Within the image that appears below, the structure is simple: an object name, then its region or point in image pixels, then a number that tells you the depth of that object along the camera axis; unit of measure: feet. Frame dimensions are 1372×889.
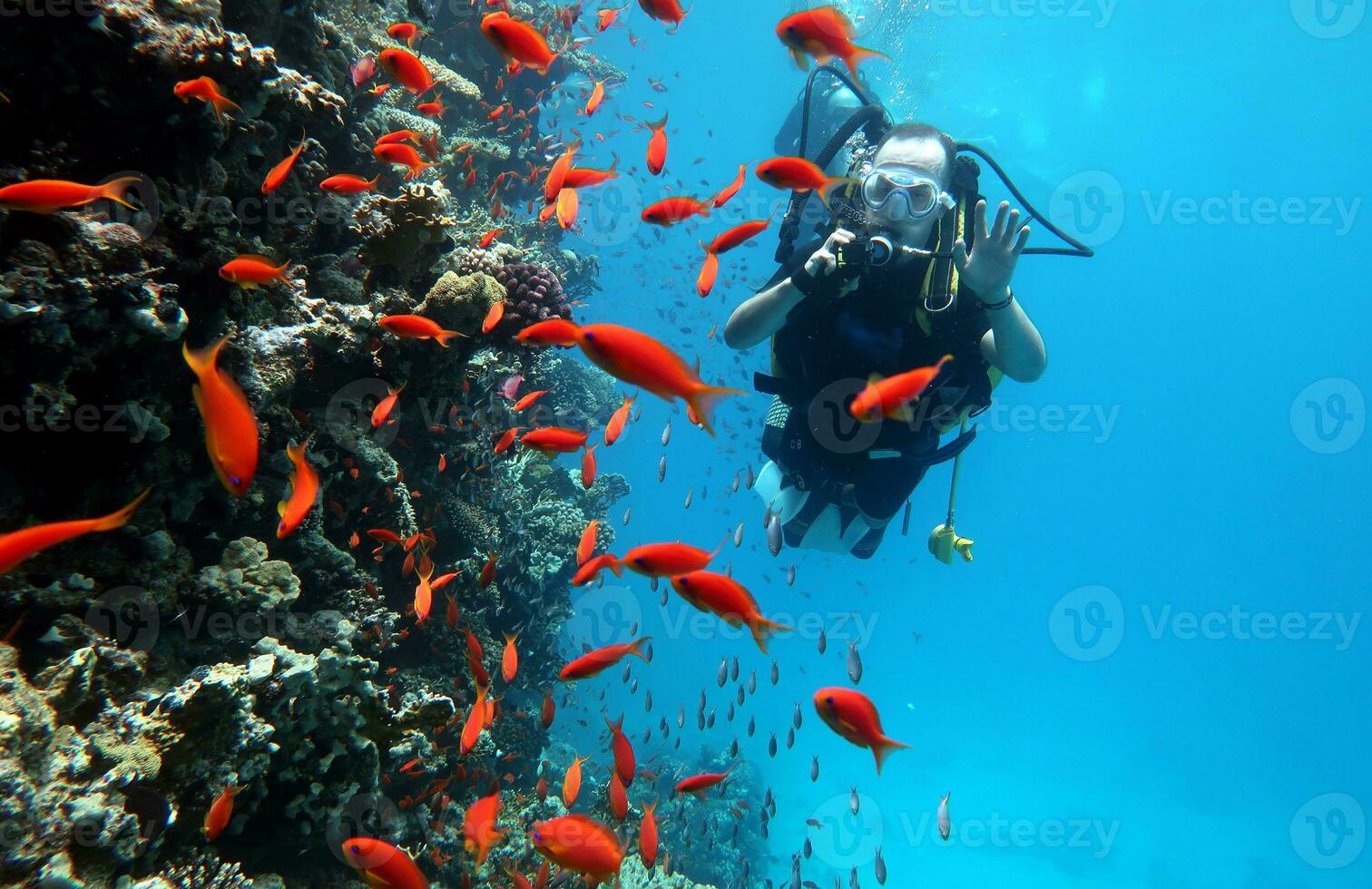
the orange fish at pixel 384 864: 7.48
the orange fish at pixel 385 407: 11.87
